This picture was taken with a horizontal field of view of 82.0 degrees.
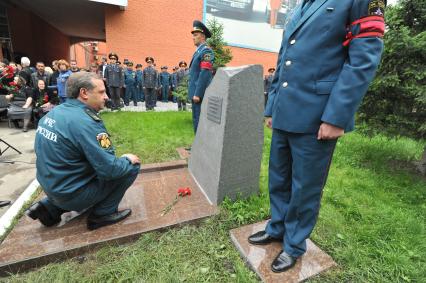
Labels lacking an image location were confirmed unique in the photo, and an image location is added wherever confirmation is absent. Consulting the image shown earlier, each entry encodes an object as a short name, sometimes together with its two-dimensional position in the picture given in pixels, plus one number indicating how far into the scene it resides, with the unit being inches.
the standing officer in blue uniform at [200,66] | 158.9
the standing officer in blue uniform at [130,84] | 442.6
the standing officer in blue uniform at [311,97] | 55.3
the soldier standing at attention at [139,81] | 450.6
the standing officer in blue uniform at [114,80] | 374.6
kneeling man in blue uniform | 76.9
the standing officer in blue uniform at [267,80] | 491.9
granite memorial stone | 99.2
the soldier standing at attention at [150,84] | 418.3
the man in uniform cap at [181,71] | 492.2
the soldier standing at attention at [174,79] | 502.7
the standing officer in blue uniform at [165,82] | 496.7
